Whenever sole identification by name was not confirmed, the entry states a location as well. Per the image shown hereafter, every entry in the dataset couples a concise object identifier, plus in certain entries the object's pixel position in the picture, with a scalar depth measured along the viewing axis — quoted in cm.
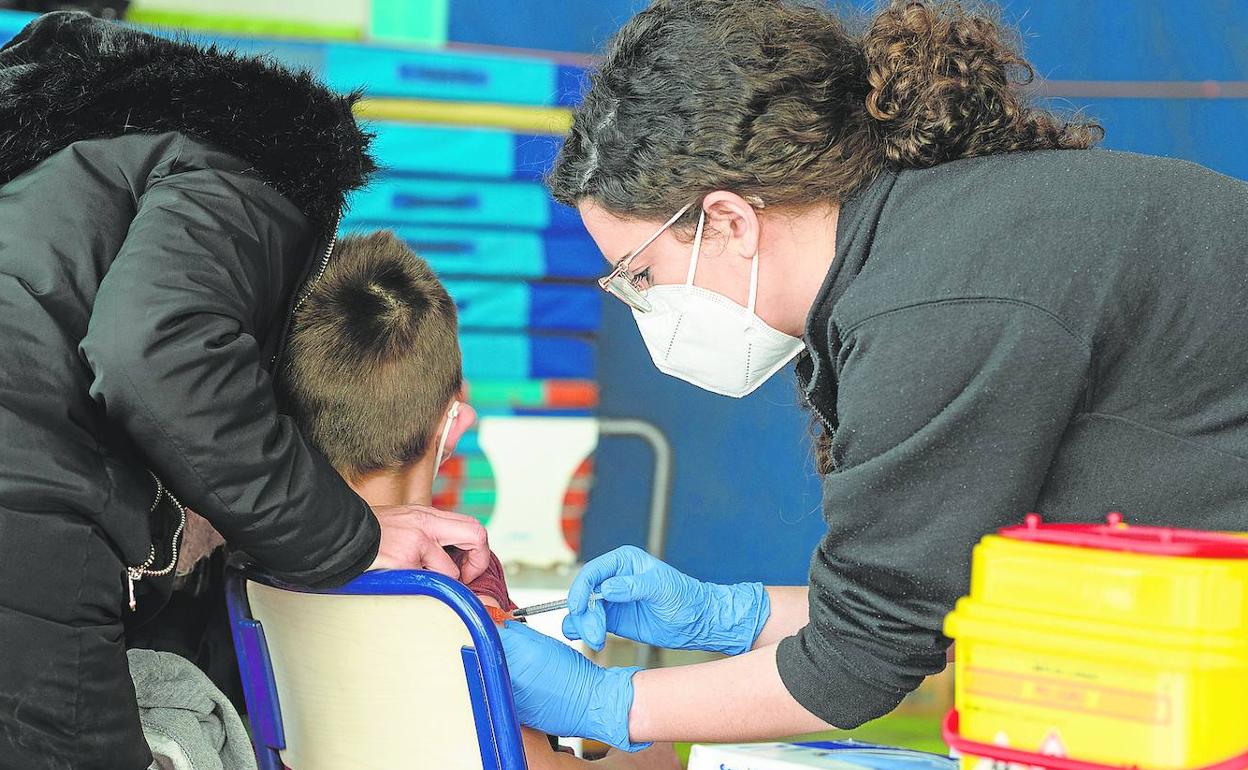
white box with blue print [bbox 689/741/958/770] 161
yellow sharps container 131
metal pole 277
